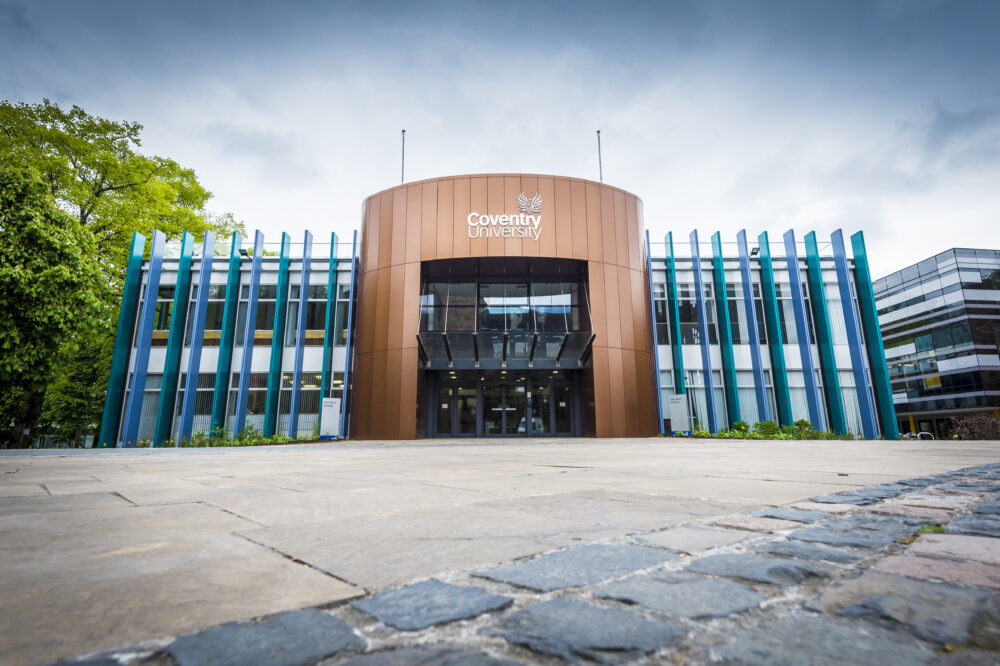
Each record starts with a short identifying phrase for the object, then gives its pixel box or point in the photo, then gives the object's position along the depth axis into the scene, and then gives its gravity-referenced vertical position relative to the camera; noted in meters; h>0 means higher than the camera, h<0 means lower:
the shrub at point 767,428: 18.36 -0.54
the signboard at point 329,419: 18.95 -0.03
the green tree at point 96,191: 17.95 +9.74
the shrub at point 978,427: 15.28 -0.50
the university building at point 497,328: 19.27 +3.99
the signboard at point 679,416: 19.89 -0.03
